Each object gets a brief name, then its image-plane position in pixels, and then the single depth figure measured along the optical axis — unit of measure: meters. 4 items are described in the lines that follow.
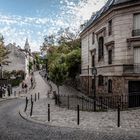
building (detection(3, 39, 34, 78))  37.31
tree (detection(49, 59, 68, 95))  15.97
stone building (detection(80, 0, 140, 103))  12.03
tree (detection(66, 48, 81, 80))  22.36
